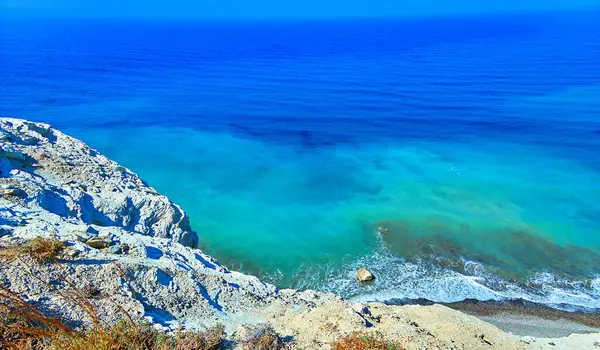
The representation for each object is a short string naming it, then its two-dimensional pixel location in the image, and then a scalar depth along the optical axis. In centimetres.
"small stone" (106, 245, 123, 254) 1010
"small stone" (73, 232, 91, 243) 1013
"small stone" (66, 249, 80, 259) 913
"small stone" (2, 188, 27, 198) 1145
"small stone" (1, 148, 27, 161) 1371
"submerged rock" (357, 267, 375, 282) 1839
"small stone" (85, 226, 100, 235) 1074
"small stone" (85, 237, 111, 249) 1009
